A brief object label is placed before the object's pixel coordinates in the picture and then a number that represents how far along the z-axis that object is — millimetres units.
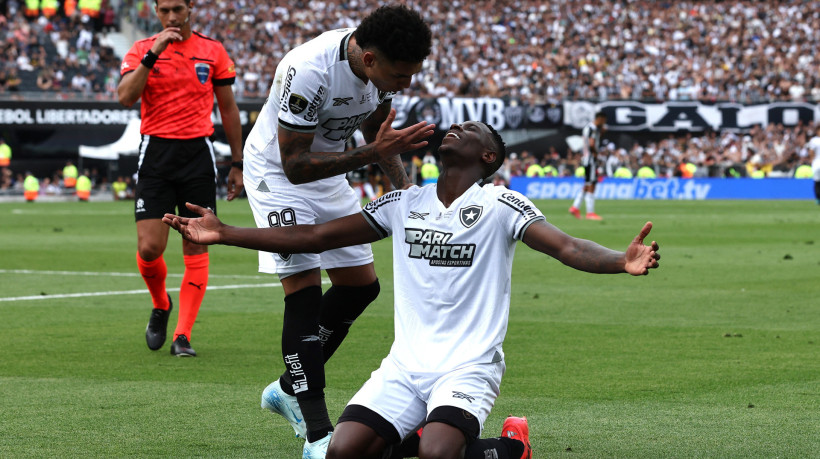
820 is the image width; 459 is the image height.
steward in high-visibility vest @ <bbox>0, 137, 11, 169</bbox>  40019
